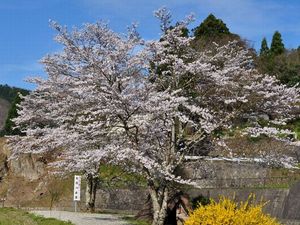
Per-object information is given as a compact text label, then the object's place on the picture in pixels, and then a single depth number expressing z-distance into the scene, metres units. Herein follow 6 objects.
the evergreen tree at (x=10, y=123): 45.44
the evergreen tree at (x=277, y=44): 43.62
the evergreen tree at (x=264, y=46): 49.05
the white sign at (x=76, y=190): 18.67
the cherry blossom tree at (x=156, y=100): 13.32
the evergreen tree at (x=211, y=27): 38.50
